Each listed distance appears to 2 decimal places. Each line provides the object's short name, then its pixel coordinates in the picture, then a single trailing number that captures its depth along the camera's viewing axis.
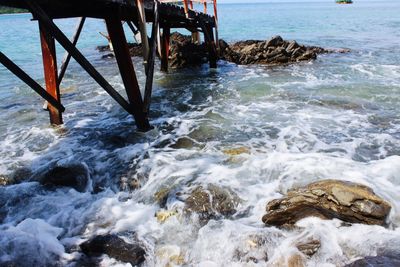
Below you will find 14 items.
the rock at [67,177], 5.62
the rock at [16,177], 5.74
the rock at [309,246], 3.70
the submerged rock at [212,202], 4.62
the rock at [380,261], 3.33
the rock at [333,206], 4.10
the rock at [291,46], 16.92
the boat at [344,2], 120.64
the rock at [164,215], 4.61
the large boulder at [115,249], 3.92
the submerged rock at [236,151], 6.39
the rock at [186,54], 15.89
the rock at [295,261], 3.54
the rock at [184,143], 6.94
